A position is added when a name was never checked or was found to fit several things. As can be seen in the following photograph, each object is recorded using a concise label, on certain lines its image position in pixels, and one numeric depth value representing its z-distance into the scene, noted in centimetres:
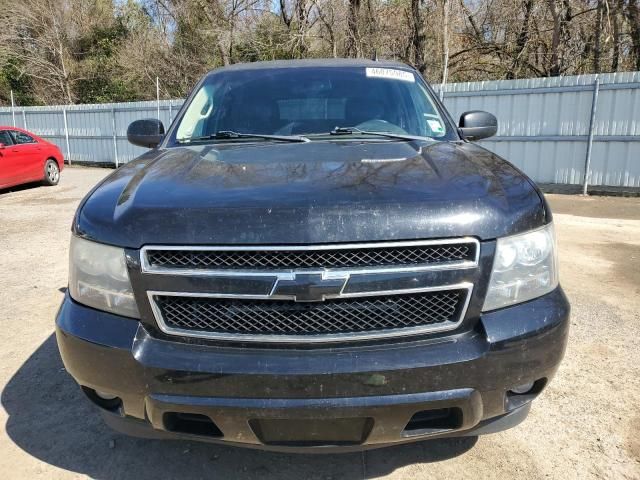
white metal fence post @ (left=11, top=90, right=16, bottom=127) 1972
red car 1073
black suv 171
